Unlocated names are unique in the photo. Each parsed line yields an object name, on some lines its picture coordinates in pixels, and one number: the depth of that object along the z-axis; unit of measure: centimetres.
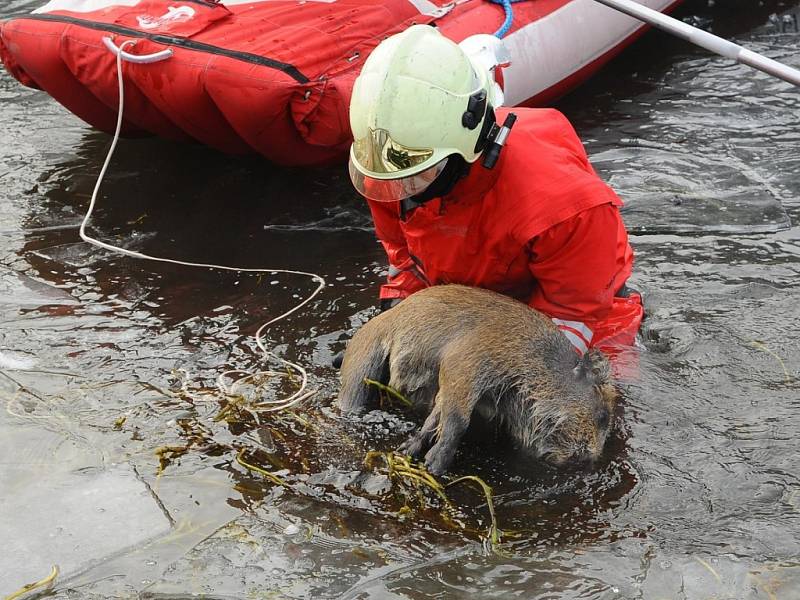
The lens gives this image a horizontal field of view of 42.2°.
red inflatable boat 553
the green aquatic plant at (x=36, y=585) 309
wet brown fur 360
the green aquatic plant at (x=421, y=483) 347
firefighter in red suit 360
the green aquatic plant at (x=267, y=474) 373
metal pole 505
